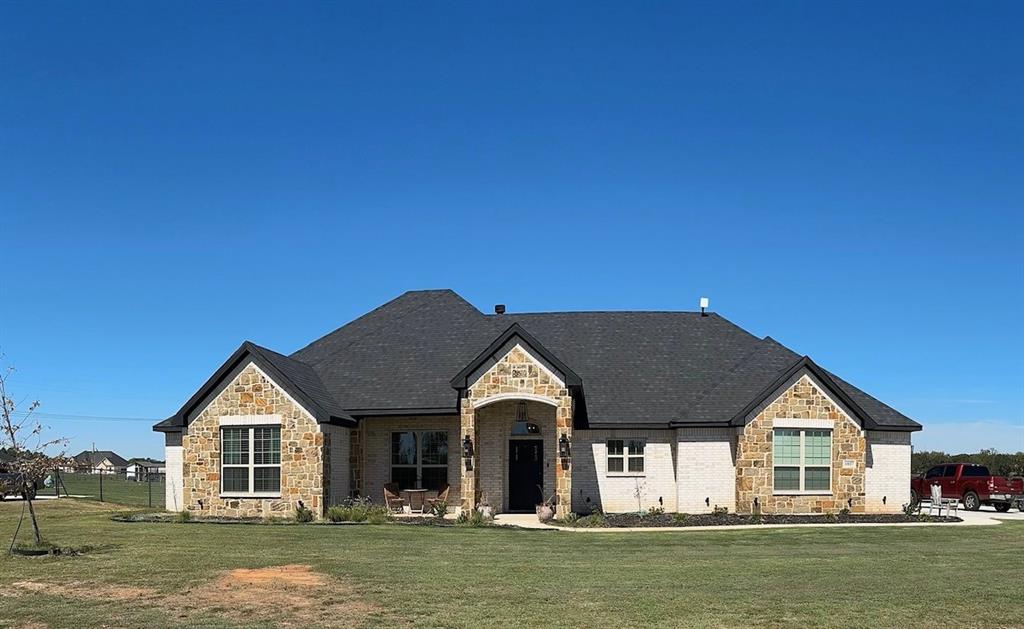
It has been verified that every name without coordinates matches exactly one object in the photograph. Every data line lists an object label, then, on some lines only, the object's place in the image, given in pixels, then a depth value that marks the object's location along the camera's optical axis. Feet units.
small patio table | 101.86
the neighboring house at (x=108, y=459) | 450.30
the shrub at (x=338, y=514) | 92.17
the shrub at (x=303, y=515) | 92.22
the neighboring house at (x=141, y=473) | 273.95
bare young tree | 63.98
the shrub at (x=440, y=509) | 95.15
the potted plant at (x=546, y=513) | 94.27
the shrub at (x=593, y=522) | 89.76
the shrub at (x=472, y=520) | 88.74
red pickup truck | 122.83
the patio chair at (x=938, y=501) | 100.01
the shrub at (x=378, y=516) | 90.48
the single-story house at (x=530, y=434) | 96.32
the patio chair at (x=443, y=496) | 100.56
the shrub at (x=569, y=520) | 90.84
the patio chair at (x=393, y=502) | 100.63
